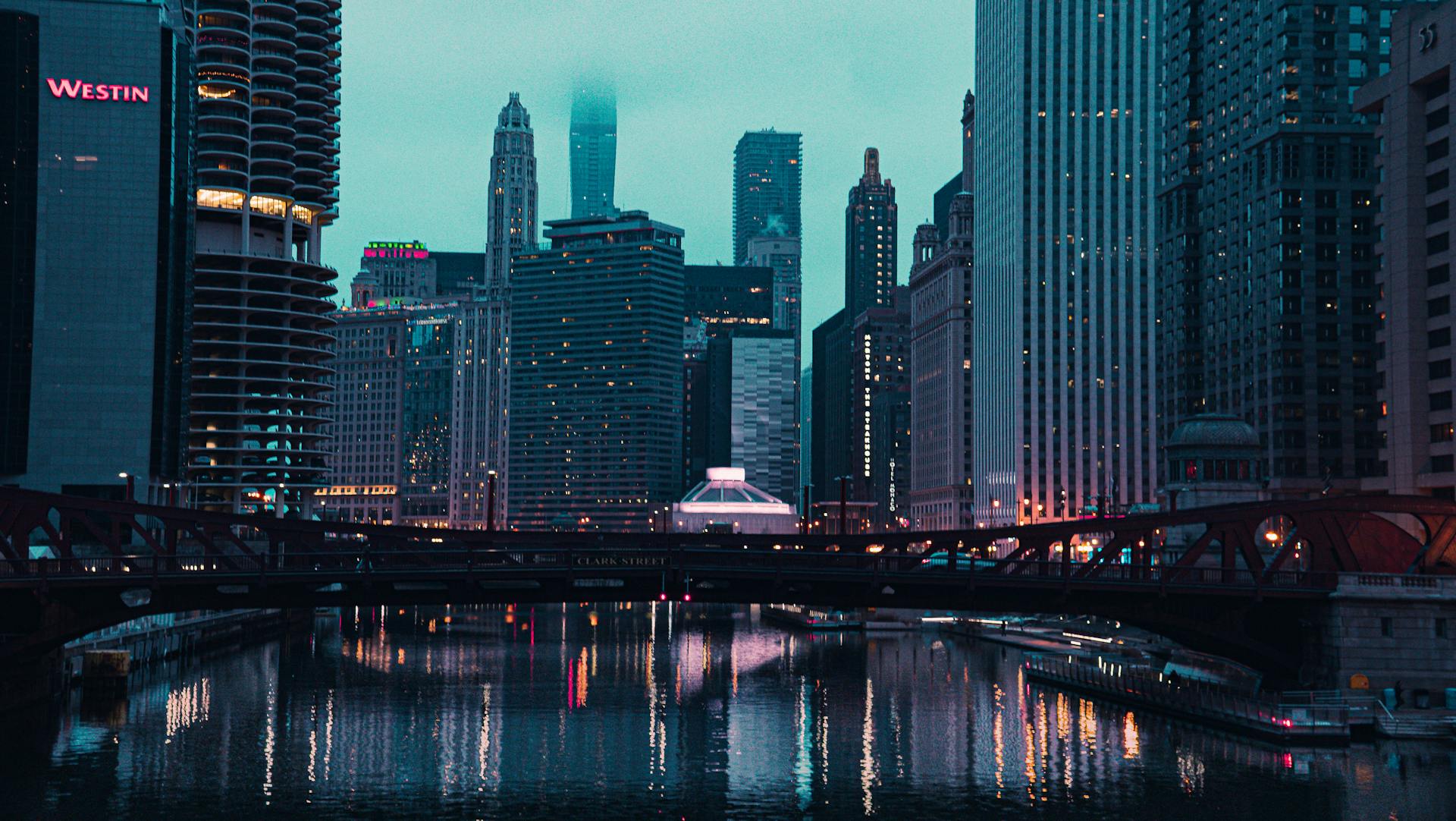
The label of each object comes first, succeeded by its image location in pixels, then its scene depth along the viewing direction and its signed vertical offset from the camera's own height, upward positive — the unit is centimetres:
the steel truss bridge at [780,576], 8612 -492
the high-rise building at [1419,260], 11562 +1812
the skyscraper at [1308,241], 16550 +2756
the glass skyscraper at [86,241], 15988 +2579
